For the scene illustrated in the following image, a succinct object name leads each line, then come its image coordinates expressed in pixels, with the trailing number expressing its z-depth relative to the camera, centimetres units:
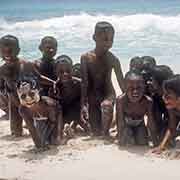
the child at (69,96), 535
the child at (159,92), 481
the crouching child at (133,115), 470
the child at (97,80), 525
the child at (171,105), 436
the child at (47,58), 584
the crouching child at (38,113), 462
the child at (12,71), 518
